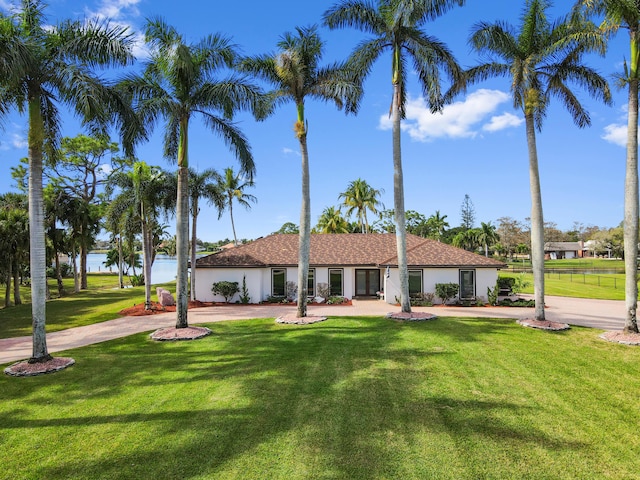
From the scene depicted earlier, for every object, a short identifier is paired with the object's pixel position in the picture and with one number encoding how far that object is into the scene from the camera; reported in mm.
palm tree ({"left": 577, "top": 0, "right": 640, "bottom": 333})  11492
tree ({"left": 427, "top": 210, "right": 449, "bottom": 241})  82938
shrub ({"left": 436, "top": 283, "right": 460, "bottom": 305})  20469
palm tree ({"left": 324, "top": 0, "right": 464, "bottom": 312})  15141
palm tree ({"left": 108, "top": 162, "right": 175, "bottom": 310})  19266
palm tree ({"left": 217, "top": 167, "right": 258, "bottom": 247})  34250
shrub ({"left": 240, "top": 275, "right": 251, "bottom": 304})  21797
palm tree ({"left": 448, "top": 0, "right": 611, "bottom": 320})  13430
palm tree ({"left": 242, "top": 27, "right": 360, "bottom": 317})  14898
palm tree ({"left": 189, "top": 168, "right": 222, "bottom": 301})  21484
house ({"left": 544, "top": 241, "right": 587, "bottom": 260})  106244
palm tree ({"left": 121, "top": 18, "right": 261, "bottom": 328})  12859
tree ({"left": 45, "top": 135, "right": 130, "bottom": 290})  30570
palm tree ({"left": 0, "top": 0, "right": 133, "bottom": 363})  9250
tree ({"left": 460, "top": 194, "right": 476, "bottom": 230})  109625
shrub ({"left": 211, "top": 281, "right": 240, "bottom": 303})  21609
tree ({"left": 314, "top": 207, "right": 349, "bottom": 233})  48688
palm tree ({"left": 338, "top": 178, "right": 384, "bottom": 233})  44125
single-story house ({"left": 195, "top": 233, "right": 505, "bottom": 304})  21000
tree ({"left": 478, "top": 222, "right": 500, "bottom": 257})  76675
